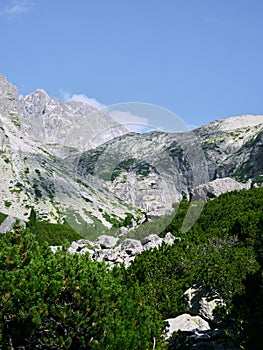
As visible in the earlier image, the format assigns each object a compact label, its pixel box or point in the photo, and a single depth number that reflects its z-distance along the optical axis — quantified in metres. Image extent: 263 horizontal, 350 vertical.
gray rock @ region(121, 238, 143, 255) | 31.57
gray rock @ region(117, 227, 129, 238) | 50.01
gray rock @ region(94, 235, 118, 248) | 39.49
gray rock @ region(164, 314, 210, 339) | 14.75
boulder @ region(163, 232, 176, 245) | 32.56
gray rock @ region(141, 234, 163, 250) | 32.67
